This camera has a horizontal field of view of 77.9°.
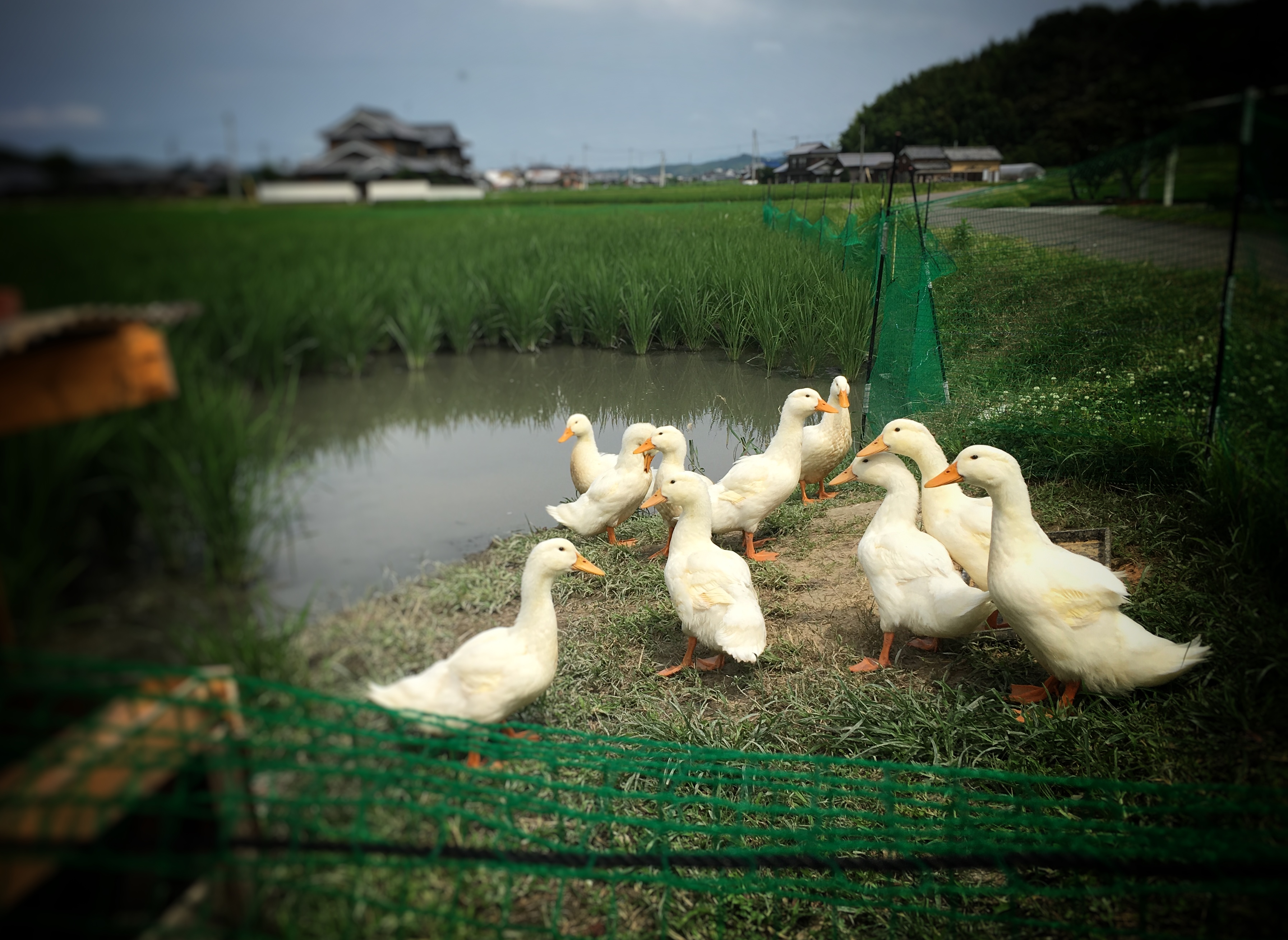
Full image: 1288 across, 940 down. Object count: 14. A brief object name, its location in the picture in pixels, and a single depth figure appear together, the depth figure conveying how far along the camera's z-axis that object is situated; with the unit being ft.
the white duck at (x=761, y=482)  15.99
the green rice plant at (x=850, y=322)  19.61
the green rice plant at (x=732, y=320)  15.12
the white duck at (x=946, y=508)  14.15
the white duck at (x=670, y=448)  13.97
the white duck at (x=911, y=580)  12.37
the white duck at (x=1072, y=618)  10.93
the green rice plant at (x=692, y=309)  13.21
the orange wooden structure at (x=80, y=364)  4.68
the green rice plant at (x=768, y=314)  16.40
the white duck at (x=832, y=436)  18.49
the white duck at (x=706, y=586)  11.98
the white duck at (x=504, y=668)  7.35
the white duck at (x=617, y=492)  13.60
